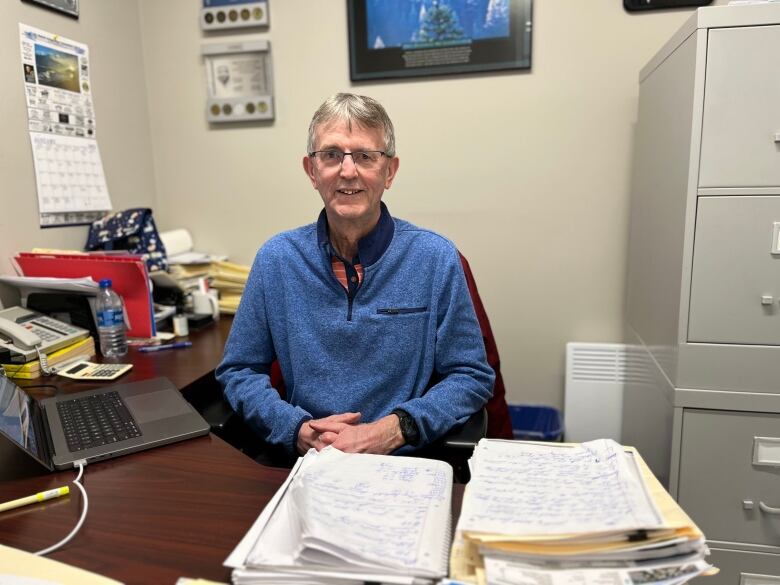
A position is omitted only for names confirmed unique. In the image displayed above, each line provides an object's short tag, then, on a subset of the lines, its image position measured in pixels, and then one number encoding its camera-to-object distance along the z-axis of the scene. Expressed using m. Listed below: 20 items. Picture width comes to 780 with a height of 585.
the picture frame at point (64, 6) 1.79
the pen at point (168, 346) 1.70
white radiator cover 2.08
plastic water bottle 1.64
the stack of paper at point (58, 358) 1.40
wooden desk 0.72
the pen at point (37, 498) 0.84
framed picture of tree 1.97
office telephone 1.42
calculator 1.43
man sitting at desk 1.28
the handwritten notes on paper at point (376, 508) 0.65
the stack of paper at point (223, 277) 2.15
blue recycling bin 2.15
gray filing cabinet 1.30
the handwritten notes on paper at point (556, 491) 0.65
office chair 1.17
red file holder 1.67
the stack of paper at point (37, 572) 0.67
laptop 0.97
